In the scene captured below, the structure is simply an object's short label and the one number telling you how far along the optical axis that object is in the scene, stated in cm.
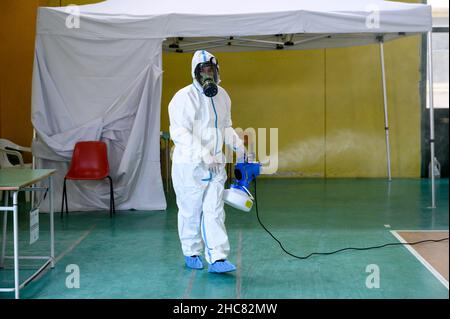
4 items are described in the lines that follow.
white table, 324
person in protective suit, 377
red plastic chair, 596
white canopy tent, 588
